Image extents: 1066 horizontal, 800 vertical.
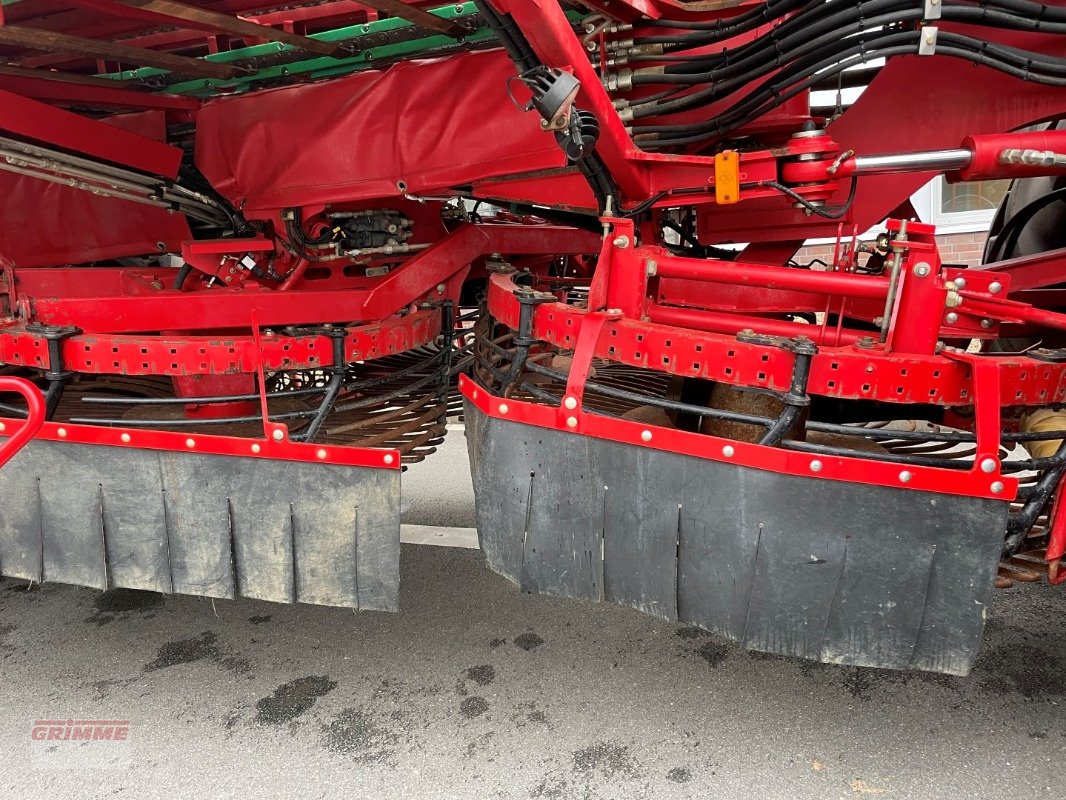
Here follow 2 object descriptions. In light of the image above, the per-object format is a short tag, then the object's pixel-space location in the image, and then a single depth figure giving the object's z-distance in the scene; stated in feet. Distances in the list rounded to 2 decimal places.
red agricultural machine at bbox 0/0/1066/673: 5.29
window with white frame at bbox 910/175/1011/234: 19.97
